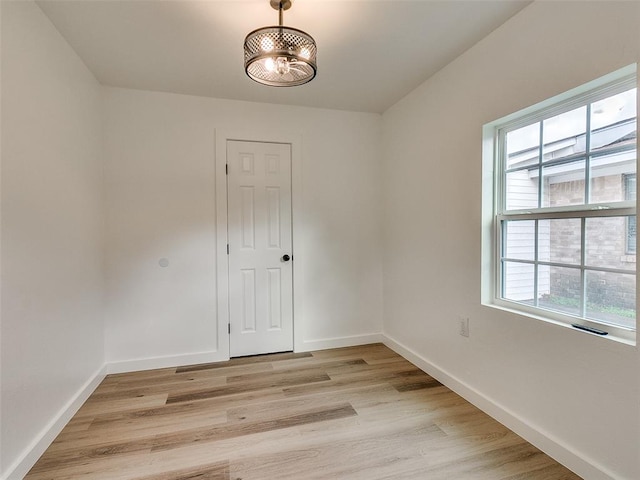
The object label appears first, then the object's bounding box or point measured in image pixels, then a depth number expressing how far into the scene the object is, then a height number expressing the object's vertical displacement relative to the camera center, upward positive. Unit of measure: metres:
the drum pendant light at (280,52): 1.52 +0.91
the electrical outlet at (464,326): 2.23 -0.67
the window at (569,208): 1.42 +0.13
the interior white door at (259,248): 2.97 -0.14
